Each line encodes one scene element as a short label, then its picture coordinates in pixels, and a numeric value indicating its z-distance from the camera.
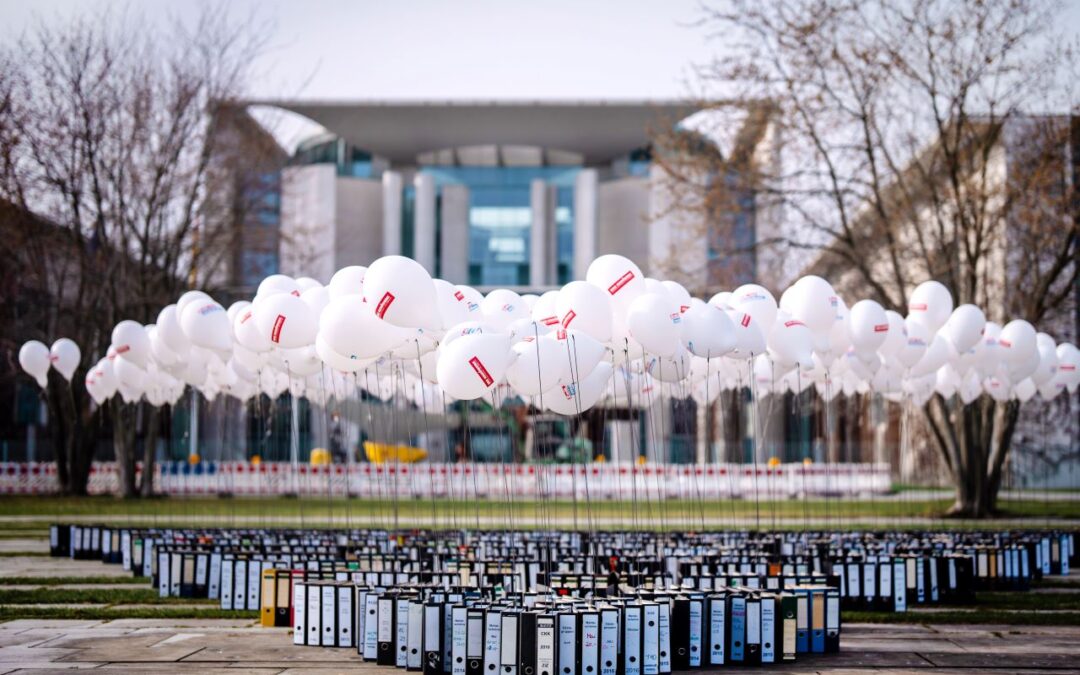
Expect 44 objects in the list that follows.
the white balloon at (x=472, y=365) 10.31
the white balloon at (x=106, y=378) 20.59
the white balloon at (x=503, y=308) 13.55
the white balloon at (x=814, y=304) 15.35
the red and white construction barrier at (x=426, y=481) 41.22
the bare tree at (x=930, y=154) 26.75
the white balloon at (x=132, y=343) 18.34
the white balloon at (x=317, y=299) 13.34
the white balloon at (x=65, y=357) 22.81
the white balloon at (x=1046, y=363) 19.98
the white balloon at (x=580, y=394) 12.44
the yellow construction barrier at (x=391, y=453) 44.57
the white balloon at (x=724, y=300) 14.32
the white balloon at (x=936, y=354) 17.92
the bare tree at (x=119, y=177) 32.72
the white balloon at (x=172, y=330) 17.03
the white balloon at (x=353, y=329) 11.45
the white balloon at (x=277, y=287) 14.54
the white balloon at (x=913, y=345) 17.25
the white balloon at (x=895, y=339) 16.88
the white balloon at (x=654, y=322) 11.83
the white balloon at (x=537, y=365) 10.73
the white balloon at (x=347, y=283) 12.95
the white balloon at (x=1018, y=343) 18.61
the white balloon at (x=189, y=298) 16.53
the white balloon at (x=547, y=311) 11.96
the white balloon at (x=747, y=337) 13.32
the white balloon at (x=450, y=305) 12.51
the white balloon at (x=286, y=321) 13.17
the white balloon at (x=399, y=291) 11.26
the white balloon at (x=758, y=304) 14.34
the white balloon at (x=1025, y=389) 21.31
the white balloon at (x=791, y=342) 14.73
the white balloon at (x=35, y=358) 23.33
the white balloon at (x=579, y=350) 10.92
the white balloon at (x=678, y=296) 12.48
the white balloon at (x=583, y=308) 11.53
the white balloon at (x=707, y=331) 12.53
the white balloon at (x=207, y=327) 15.79
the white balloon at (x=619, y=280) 12.23
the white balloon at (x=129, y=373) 19.95
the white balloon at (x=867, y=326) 15.86
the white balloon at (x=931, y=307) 17.97
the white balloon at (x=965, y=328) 17.77
